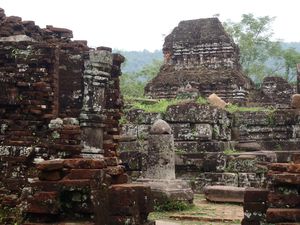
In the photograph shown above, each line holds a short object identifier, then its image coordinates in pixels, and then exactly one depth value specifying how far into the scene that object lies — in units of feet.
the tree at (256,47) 142.20
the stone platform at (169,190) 32.42
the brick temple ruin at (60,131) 15.65
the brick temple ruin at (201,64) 74.59
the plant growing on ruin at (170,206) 32.19
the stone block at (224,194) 35.22
